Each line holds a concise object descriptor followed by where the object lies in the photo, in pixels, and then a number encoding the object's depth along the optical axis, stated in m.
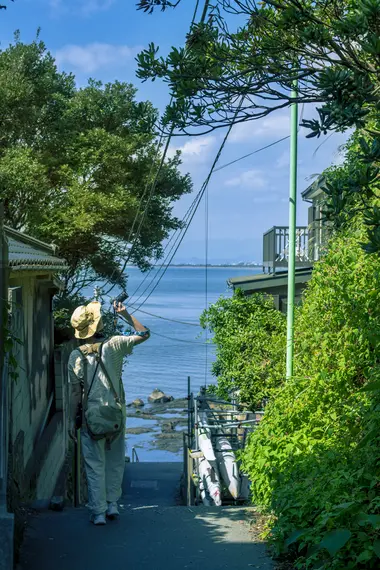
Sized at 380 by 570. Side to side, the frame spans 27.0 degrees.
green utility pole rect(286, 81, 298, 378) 10.81
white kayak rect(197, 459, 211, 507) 14.09
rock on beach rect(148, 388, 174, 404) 46.44
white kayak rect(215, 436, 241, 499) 15.13
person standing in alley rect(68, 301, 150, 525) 6.80
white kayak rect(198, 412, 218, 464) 14.44
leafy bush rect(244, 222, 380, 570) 4.67
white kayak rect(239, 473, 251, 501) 15.11
